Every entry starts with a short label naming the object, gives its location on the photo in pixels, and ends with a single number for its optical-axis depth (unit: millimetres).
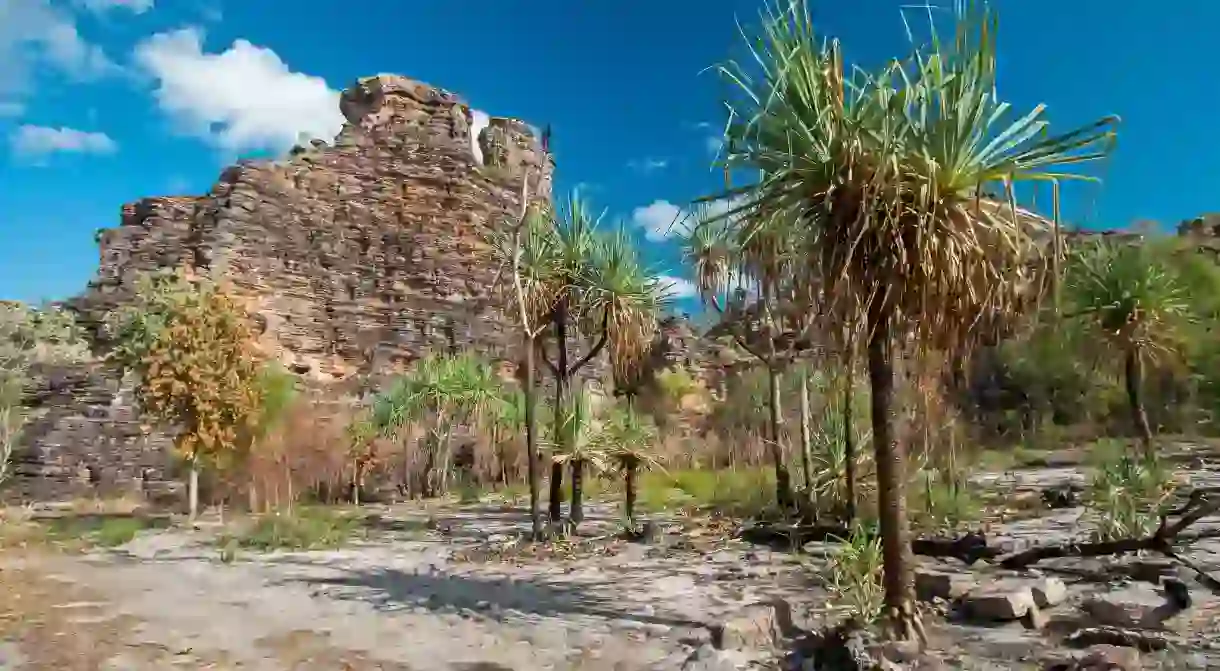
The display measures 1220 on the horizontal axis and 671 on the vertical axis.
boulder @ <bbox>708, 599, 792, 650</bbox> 5023
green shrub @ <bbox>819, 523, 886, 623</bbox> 5320
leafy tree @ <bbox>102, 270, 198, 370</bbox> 15977
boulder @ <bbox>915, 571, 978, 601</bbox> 6137
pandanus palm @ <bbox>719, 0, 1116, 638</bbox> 4496
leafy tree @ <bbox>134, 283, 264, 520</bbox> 14391
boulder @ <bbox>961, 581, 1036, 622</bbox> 5340
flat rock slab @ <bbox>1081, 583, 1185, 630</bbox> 5059
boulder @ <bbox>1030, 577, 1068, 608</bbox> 5715
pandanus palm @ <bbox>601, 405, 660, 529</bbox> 10375
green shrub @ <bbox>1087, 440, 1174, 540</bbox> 7336
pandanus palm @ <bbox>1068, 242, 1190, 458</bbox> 13164
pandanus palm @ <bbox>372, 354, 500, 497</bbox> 21109
